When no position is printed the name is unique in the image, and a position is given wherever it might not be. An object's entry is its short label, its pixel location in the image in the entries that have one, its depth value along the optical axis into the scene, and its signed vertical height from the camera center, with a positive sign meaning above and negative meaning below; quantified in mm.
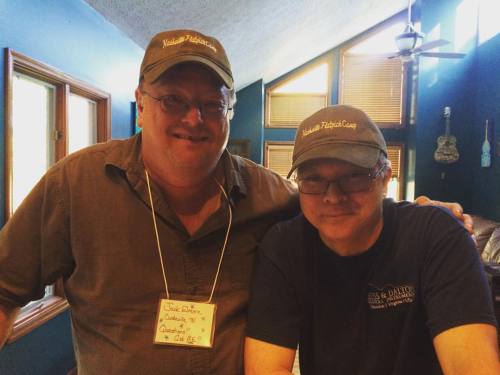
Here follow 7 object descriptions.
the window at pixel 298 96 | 7797 +1605
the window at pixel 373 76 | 7727 +2017
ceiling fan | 4641 +1639
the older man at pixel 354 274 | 1000 -265
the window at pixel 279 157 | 7734 +356
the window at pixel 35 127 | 1825 +252
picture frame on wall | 7504 +538
